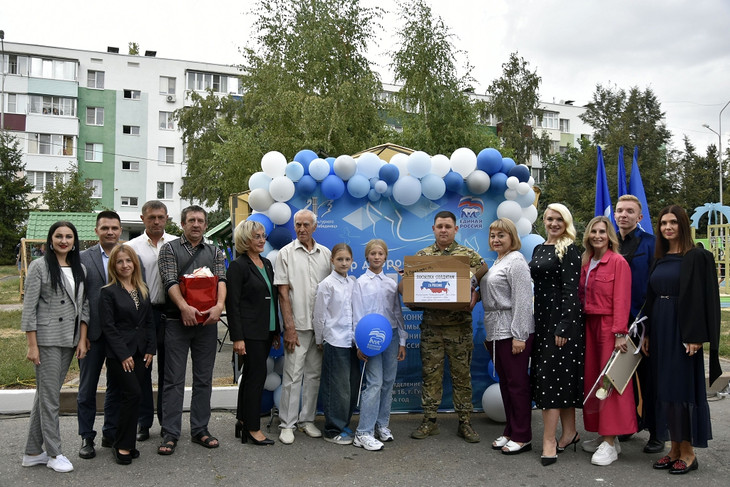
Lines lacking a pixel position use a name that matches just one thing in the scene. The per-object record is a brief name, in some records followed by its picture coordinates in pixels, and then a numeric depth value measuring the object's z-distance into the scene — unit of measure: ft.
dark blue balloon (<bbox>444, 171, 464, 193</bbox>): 19.84
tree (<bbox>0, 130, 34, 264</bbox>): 108.94
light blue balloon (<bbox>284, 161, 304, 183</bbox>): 19.31
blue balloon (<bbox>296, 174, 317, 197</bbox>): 19.34
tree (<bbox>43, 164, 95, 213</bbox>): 101.30
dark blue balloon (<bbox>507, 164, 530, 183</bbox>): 19.97
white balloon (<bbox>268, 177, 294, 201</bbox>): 18.98
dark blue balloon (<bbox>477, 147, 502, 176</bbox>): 19.70
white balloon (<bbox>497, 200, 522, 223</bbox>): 19.89
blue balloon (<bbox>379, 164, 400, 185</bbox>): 19.43
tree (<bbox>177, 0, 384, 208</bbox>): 47.67
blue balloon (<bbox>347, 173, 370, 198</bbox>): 19.35
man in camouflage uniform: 17.57
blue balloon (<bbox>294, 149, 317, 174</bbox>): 19.84
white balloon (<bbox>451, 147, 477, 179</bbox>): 19.85
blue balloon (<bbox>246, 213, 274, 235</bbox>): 18.97
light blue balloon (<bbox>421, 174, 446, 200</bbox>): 19.57
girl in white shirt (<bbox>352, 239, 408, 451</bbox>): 17.26
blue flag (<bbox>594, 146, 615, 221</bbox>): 21.83
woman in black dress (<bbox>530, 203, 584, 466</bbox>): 15.75
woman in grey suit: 14.48
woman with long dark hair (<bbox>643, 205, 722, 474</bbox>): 14.84
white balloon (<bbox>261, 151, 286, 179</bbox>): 19.39
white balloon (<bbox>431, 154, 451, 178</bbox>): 19.60
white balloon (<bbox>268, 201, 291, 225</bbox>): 19.10
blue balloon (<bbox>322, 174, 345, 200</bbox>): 19.31
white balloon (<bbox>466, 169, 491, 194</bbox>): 19.74
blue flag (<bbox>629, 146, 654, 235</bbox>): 19.13
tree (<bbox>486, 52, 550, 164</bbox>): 121.60
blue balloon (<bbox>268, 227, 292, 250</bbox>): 19.27
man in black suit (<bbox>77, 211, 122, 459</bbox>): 15.69
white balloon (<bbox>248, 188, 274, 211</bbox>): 19.02
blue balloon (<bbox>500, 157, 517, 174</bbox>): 20.11
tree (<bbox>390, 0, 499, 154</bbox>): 56.13
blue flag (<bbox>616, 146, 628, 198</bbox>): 23.96
